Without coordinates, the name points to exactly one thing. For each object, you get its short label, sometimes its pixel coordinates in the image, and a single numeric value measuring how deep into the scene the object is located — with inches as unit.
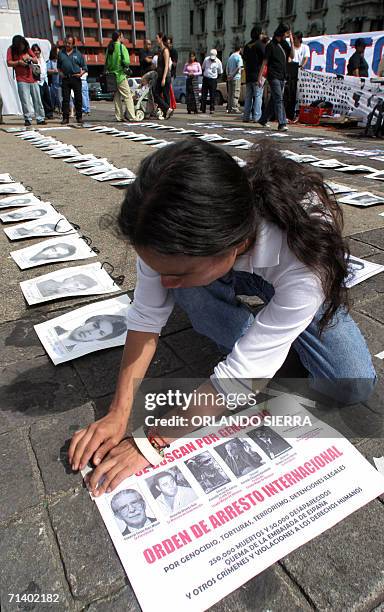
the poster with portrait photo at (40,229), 105.4
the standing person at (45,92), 364.5
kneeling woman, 30.6
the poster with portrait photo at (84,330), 64.3
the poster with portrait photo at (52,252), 92.0
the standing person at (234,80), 359.6
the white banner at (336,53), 346.6
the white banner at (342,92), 285.9
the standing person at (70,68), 308.5
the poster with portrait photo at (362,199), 125.6
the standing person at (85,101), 398.3
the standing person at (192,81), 399.9
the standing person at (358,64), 302.4
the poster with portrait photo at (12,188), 143.0
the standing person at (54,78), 399.5
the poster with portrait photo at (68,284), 78.8
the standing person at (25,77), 286.7
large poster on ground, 35.4
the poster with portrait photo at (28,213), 115.9
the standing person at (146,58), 357.7
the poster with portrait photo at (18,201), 127.2
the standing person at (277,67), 258.7
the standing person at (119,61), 295.9
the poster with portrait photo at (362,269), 81.2
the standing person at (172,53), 314.5
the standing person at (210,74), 373.7
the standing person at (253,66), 294.0
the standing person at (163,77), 303.4
